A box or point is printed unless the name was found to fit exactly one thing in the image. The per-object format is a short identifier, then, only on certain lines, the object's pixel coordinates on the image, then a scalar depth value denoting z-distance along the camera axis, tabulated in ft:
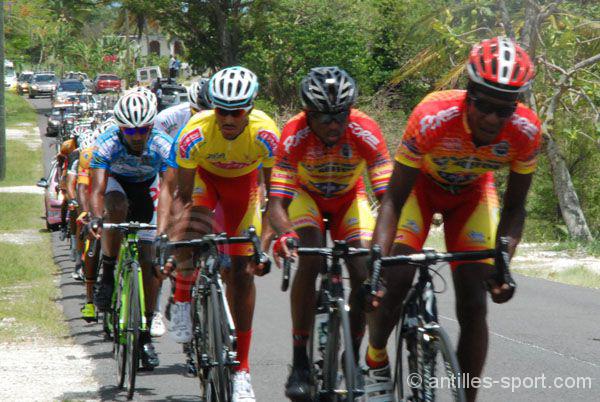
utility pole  161.73
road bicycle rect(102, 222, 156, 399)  40.09
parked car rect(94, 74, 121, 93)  337.36
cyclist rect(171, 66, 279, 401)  36.21
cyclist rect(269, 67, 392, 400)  32.42
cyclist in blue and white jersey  45.69
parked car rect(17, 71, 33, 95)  426.26
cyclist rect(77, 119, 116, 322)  54.68
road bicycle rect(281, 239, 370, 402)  29.22
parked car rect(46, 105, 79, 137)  257.87
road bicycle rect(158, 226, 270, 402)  31.08
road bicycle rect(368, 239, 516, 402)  25.38
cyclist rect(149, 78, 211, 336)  39.53
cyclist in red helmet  26.28
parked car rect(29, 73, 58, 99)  401.96
